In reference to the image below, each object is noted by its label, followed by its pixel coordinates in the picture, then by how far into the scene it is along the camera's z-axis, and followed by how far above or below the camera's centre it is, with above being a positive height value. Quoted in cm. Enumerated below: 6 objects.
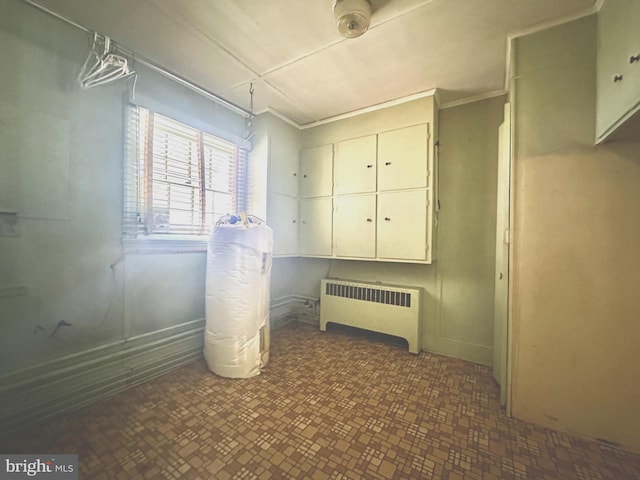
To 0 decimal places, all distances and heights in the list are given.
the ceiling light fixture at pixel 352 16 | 138 +133
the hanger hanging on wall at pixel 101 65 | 162 +117
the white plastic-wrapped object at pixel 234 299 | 191 -49
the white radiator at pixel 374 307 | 244 -74
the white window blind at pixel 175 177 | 188 +54
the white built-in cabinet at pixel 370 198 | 234 +47
